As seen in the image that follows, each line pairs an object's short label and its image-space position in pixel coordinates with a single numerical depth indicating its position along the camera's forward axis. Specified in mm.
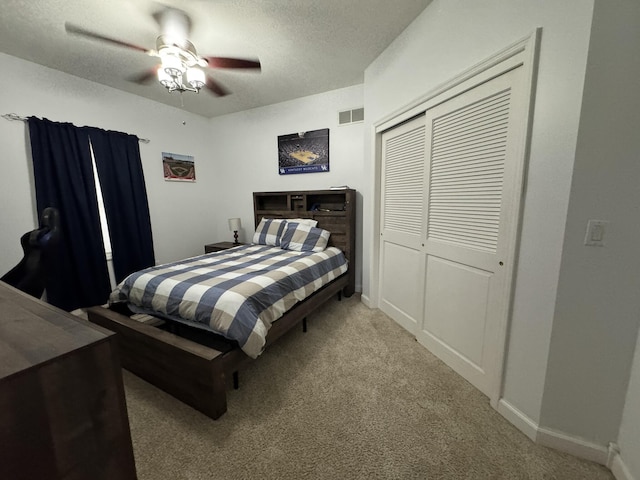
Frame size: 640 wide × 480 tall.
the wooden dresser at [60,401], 550
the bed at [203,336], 1435
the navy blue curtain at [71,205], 2564
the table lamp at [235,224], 3926
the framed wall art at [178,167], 3658
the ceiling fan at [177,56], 1883
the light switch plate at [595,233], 1100
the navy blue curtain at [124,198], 2998
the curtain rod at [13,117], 2383
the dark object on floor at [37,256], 1522
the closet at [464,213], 1396
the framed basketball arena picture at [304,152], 3451
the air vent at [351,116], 3166
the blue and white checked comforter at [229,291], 1551
